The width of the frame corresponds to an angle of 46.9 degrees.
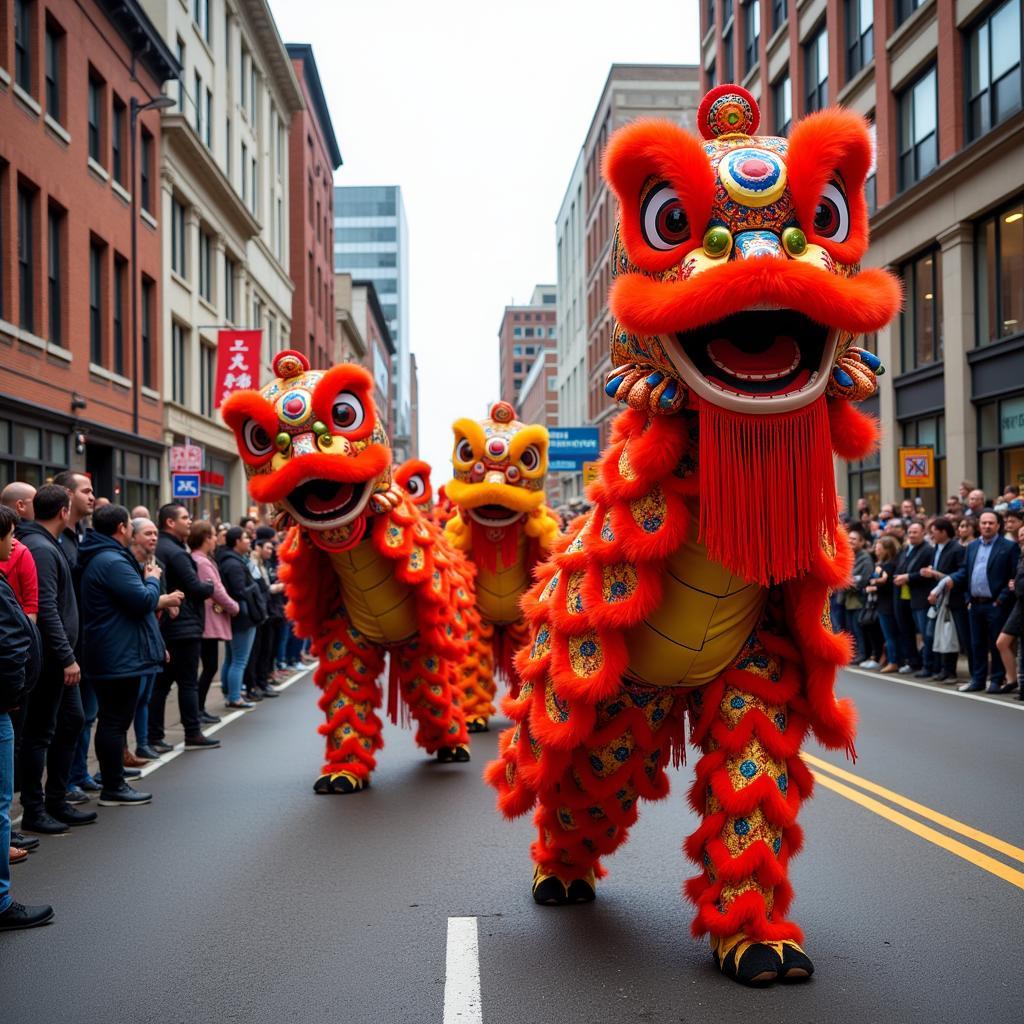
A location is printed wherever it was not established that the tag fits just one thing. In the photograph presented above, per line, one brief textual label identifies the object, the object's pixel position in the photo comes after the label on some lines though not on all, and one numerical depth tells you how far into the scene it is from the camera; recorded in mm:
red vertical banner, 28609
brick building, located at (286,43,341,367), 53031
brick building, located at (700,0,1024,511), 21812
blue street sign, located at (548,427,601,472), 47031
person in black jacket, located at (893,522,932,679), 14758
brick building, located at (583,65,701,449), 57625
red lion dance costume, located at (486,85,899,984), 4023
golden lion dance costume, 10766
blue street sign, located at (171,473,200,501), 20734
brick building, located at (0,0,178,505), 19484
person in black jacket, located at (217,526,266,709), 12484
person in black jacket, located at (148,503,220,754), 10000
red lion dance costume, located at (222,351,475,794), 7367
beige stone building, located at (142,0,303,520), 30438
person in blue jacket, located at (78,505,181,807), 7805
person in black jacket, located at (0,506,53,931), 5113
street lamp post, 25516
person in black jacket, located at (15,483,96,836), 6500
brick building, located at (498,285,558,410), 167625
